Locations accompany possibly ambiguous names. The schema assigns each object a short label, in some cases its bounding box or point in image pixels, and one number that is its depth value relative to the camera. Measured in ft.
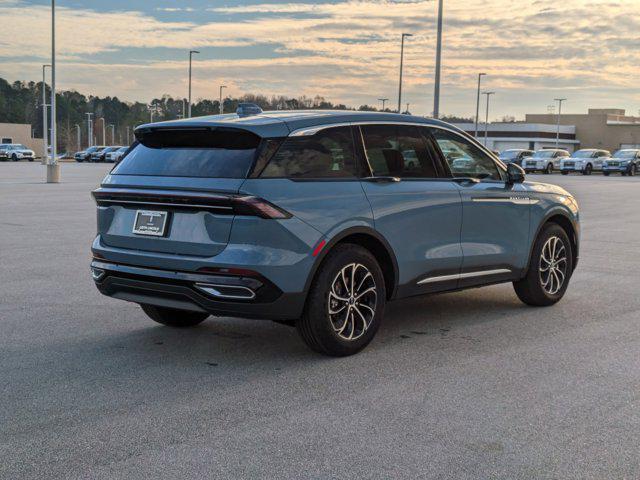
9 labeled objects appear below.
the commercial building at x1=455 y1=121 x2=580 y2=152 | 406.00
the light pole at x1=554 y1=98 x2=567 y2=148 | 375.90
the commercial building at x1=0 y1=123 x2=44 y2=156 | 399.65
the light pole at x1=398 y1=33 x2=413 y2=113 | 142.85
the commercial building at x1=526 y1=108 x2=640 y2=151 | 388.98
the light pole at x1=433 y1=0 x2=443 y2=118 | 98.32
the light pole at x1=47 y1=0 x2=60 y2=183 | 119.34
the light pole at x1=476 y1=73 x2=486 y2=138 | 271.33
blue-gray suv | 18.03
